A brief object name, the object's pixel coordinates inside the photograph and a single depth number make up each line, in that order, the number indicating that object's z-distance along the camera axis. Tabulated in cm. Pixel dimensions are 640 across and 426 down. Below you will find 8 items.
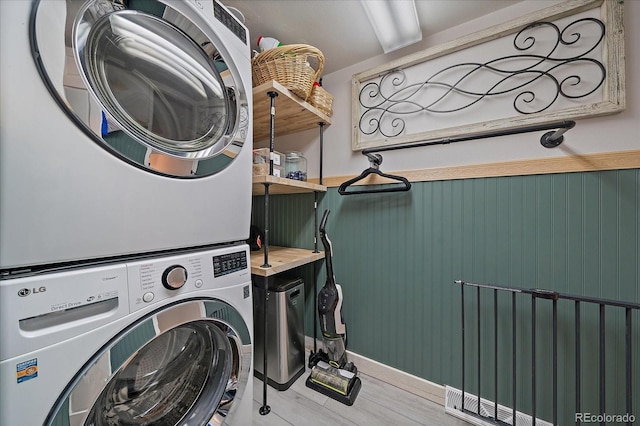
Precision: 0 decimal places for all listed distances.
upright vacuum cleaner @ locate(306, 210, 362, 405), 124
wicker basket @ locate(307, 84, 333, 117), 143
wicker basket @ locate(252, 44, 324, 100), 111
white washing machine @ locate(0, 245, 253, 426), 42
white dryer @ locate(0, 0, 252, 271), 41
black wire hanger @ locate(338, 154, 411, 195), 129
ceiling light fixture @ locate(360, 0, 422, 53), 107
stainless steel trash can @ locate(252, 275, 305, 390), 130
